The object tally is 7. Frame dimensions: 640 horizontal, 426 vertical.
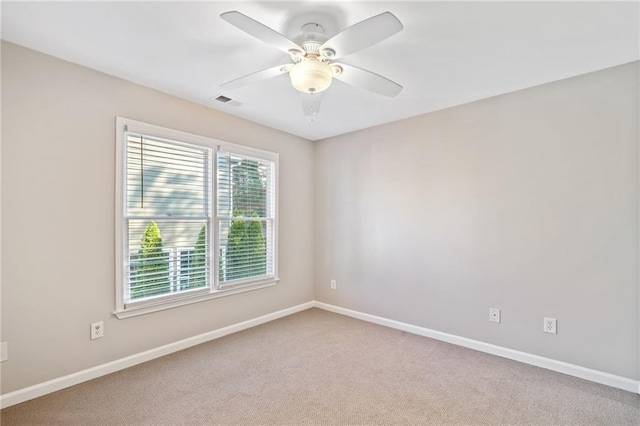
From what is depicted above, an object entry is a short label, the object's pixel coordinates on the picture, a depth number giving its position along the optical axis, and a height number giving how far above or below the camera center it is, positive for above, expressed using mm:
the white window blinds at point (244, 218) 3398 +1
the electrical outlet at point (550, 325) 2594 -908
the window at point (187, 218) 2674 +2
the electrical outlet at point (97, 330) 2451 -880
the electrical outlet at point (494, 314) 2893 -910
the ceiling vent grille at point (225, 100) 2980 +1154
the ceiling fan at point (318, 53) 1509 +933
